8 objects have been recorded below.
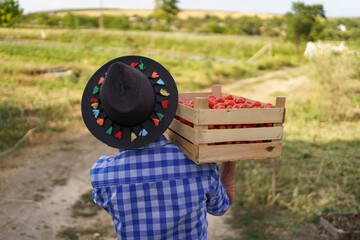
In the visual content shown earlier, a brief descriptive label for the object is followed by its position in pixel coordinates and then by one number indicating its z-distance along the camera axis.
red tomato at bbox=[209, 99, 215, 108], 1.81
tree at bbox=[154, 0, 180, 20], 23.33
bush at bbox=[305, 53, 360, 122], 7.11
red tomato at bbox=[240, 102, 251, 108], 1.74
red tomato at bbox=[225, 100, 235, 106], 1.80
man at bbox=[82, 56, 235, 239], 1.52
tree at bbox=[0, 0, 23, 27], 7.17
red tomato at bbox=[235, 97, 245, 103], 1.89
